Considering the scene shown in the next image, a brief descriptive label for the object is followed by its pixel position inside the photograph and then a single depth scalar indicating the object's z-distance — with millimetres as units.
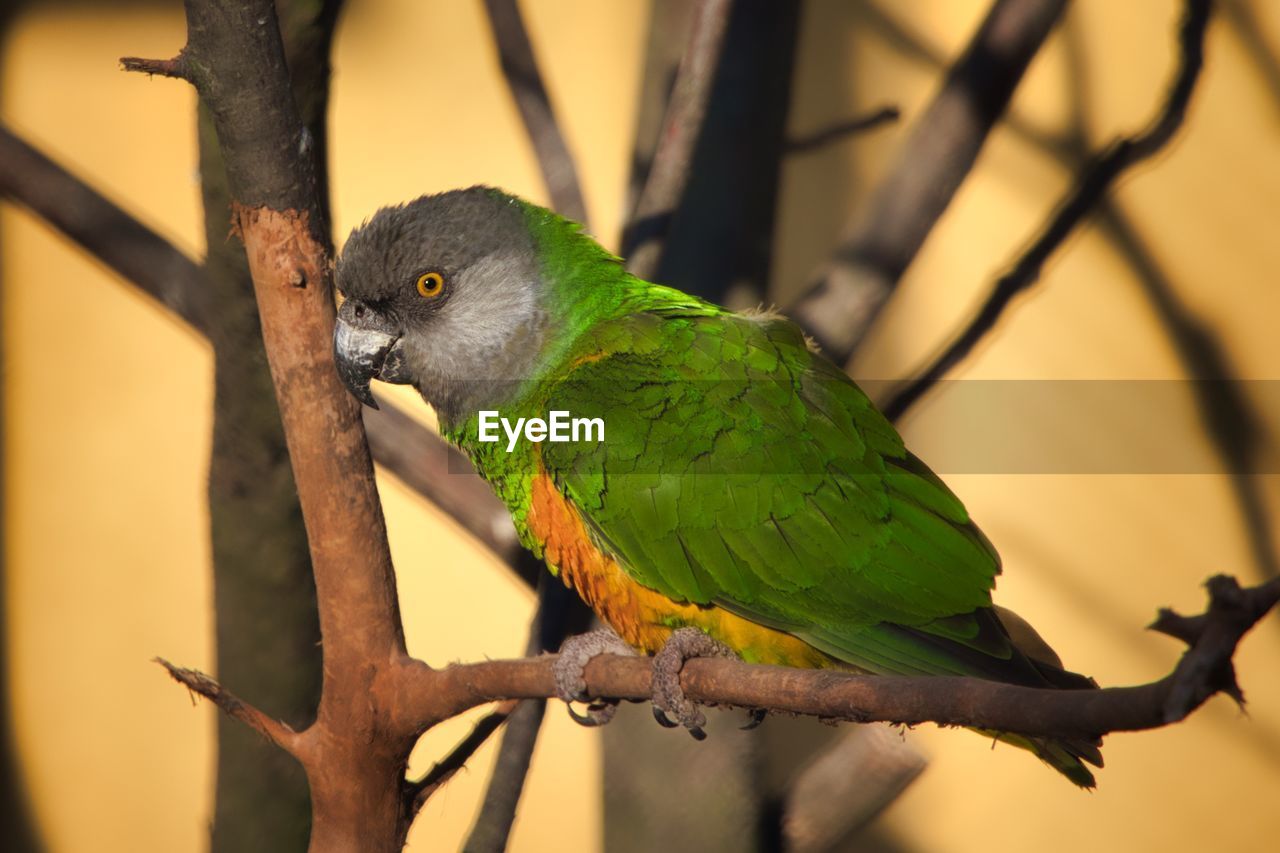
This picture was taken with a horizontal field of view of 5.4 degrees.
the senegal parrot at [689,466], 3352
